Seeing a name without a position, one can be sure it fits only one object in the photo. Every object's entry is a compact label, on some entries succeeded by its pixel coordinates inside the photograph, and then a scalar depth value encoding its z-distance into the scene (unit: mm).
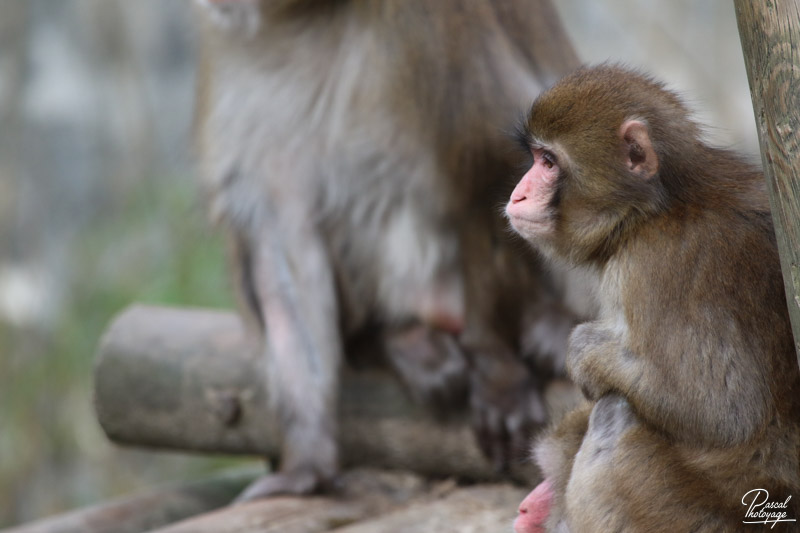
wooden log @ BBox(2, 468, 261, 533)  7441
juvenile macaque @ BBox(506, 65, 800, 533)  4141
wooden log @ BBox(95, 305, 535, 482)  8128
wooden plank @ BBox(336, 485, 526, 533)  6652
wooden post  3613
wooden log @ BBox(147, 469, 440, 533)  6773
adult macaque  7781
